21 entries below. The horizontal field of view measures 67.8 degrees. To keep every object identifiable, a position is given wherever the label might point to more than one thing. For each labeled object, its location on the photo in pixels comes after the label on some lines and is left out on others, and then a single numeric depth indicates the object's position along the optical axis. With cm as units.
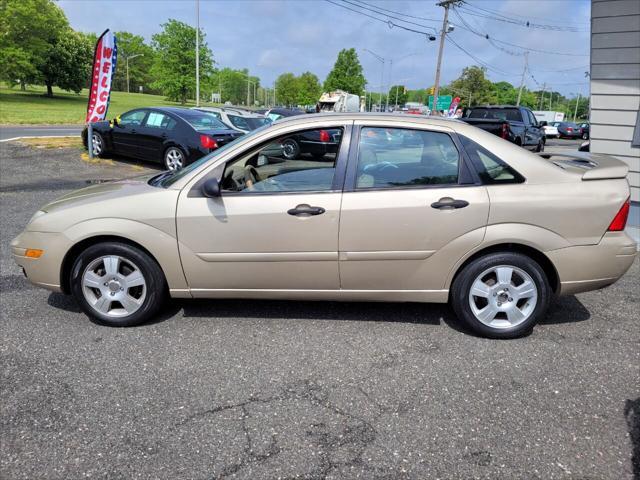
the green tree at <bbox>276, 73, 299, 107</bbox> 9638
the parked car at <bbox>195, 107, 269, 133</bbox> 1252
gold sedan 346
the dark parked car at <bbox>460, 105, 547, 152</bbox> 1441
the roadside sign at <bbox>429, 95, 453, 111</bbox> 3381
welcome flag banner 1130
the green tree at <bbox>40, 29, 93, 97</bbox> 5584
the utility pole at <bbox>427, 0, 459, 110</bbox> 3153
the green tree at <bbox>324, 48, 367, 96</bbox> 6388
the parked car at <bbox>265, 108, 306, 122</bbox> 1753
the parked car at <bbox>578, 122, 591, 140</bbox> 3869
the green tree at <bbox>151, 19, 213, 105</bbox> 5303
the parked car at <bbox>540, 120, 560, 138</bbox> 3940
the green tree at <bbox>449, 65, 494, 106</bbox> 7719
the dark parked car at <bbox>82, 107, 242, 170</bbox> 1088
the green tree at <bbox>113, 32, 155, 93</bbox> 10044
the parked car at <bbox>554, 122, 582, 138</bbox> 3956
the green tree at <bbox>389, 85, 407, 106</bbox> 11485
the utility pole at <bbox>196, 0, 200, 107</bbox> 3115
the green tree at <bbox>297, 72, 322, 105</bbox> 9125
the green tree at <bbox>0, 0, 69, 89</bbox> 4647
